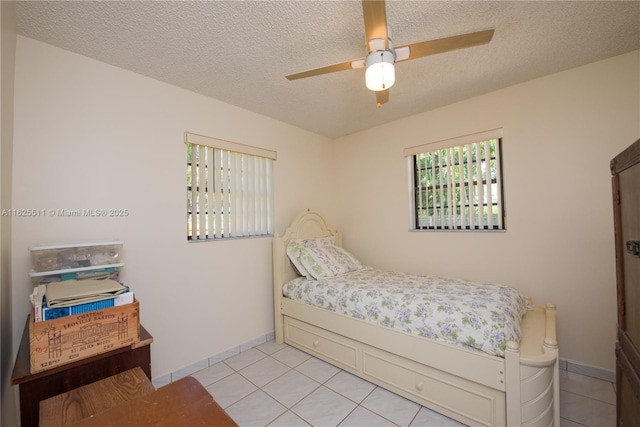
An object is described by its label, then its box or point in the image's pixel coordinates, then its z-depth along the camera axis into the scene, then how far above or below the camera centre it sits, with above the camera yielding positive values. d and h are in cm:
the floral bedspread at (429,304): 160 -64
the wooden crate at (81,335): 103 -48
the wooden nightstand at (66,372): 103 -65
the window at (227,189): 238 +30
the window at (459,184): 254 +33
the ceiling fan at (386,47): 127 +87
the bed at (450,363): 144 -97
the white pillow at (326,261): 268 -46
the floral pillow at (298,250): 273 -33
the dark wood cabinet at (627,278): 103 -28
